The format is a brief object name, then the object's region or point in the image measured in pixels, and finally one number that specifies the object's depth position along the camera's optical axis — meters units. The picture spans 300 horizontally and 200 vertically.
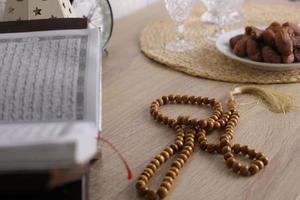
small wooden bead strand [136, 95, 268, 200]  0.55
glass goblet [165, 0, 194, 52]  0.95
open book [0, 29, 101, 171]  0.37
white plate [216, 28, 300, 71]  0.83
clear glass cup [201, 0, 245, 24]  1.13
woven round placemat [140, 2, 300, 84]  0.84
